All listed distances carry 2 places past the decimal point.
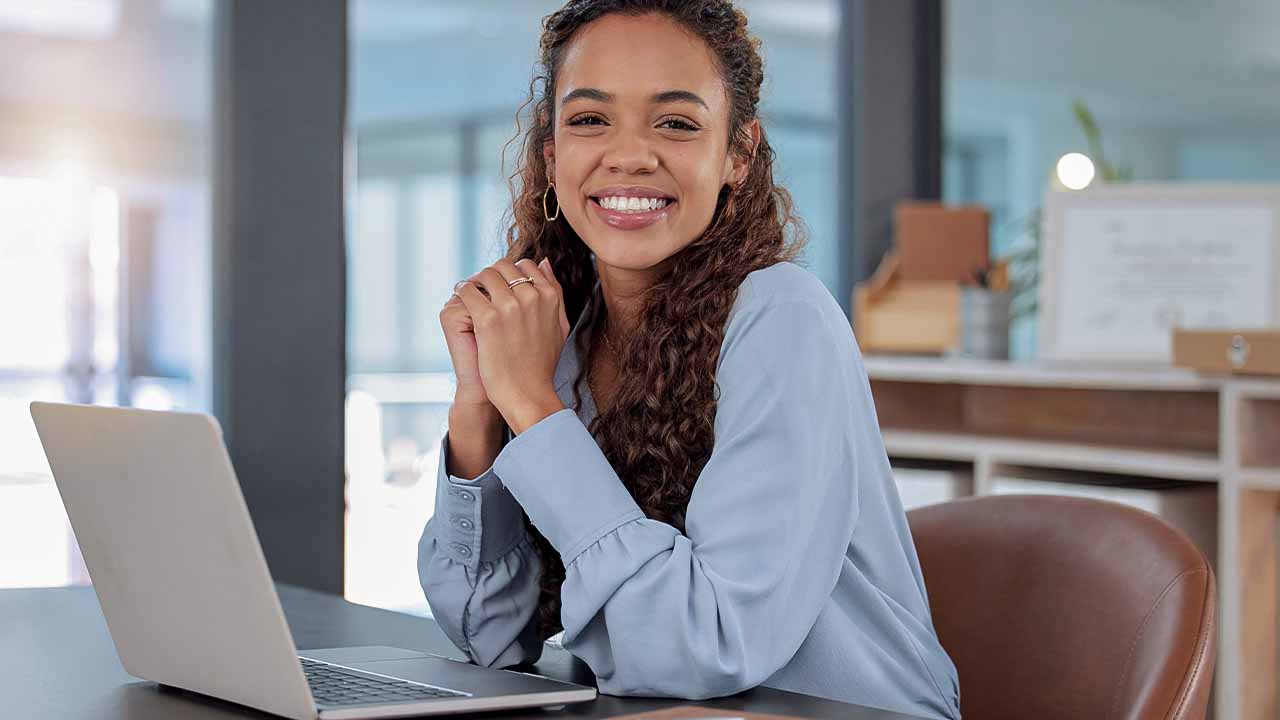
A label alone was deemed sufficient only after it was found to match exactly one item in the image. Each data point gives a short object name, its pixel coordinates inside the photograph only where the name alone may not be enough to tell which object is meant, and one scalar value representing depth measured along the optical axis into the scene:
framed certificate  2.64
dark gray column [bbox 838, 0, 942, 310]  3.27
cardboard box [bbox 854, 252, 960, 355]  2.94
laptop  0.87
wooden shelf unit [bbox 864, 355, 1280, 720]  2.26
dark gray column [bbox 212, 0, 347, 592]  2.34
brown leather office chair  1.24
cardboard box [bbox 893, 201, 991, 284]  2.98
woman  1.09
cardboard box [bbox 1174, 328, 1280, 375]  2.15
